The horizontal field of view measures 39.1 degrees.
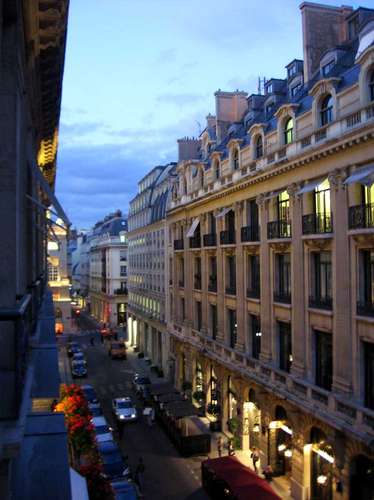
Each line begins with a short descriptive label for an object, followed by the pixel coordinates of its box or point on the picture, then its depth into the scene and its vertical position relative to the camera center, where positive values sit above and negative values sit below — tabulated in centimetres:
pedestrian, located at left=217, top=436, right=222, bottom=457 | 3266 -1204
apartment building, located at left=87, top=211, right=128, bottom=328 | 10262 -261
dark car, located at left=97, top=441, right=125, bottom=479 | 2820 -1105
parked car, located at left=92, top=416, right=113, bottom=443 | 3238 -1090
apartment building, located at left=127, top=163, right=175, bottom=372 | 6134 -77
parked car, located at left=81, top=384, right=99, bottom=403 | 4328 -1130
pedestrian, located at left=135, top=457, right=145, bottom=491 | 2897 -1206
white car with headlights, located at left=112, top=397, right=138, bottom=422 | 4066 -1179
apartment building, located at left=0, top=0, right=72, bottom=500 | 689 -53
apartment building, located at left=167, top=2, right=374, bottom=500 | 2303 -71
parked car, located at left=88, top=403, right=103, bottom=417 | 3867 -1113
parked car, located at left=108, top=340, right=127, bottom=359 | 6969 -1199
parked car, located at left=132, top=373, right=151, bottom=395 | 4998 -1198
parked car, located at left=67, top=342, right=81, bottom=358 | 6943 -1176
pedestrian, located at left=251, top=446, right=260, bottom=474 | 3097 -1196
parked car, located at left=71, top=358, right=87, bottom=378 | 5766 -1192
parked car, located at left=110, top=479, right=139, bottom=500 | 2323 -1043
